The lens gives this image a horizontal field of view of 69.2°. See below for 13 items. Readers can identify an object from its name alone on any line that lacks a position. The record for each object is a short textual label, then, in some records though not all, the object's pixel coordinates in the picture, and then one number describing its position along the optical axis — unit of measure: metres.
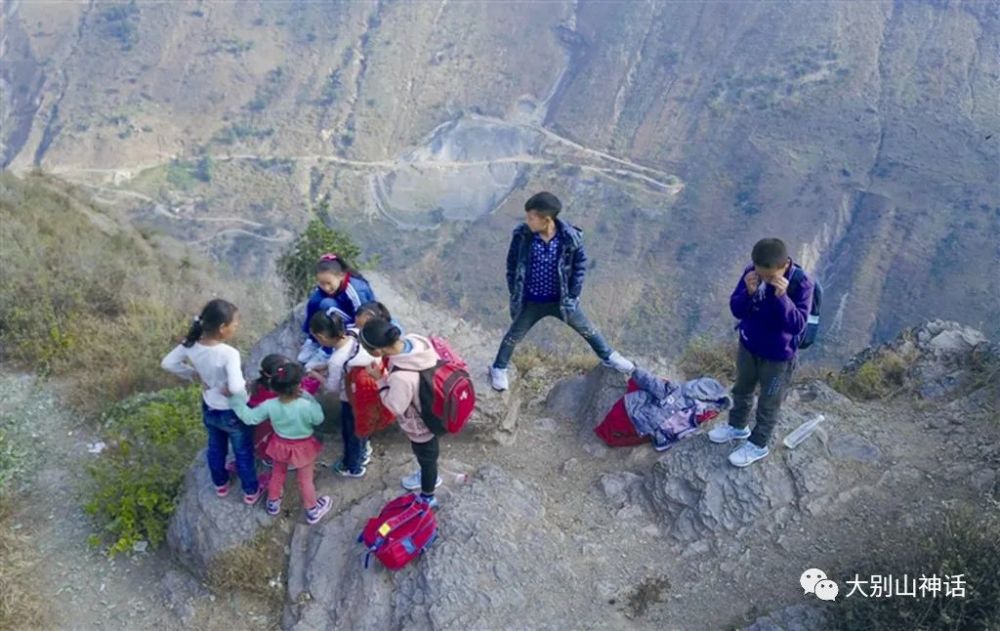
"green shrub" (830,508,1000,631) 3.61
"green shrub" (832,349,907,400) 6.41
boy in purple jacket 4.05
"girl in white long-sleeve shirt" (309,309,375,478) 4.43
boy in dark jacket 4.93
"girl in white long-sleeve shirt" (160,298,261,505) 4.23
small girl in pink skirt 4.28
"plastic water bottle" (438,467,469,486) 5.02
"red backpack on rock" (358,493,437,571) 4.38
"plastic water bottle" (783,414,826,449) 5.07
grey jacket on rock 5.52
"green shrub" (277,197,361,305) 10.31
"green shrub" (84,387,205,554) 5.09
